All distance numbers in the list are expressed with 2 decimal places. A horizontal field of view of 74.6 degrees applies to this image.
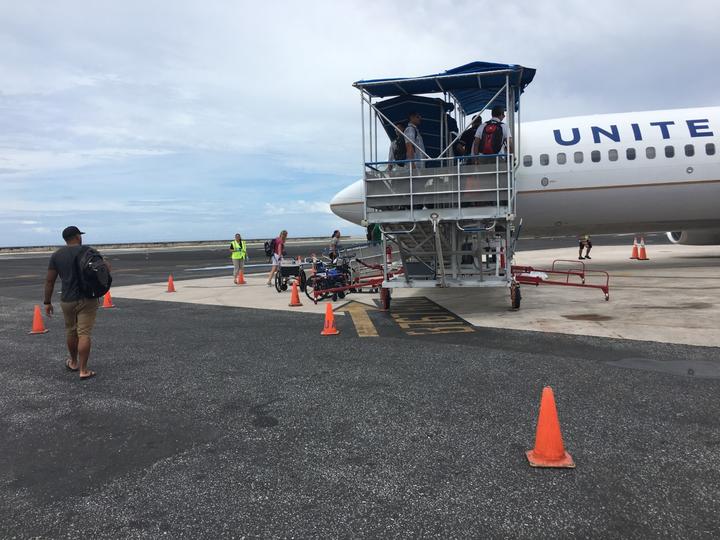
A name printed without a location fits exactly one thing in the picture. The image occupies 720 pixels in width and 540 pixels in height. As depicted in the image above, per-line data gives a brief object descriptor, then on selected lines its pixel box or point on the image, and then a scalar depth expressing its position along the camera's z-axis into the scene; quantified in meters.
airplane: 13.41
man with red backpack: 9.03
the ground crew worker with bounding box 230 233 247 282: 16.67
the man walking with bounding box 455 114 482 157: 10.32
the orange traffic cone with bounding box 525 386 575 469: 3.38
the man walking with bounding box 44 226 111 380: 5.85
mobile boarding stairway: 8.92
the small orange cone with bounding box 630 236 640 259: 21.64
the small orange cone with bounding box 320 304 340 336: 7.88
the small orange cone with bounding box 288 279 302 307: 11.24
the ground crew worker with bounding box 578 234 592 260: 22.03
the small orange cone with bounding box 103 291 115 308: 12.09
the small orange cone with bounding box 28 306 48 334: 8.95
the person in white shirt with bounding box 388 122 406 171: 9.60
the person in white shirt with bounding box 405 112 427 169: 9.37
